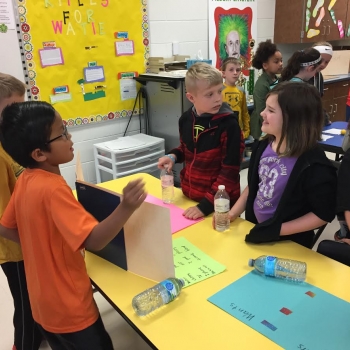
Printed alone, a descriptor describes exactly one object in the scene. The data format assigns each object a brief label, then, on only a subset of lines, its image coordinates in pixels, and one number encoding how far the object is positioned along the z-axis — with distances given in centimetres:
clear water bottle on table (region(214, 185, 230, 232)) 137
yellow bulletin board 286
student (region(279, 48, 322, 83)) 296
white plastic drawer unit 310
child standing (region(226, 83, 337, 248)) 126
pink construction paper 144
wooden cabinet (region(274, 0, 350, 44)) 447
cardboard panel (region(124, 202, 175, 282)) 105
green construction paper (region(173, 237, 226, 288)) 113
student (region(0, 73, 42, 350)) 132
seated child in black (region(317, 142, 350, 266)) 127
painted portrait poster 402
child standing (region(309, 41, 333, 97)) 329
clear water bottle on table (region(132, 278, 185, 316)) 100
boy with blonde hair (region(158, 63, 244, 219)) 155
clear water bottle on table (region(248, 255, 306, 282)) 109
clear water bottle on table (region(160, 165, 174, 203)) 167
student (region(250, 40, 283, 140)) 333
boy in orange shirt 95
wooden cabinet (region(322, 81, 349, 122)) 488
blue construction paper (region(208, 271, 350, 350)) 89
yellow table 90
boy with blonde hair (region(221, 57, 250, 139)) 336
